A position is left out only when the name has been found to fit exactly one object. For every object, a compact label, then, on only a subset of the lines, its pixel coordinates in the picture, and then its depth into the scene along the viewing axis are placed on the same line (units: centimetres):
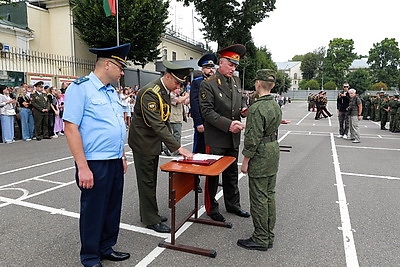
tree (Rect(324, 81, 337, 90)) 7488
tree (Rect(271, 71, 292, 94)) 5967
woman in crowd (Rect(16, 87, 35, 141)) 1086
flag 1580
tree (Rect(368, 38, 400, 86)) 7819
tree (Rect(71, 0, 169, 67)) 1984
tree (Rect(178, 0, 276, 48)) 3434
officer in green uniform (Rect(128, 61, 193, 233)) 340
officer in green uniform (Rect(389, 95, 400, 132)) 1422
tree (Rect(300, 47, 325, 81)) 10119
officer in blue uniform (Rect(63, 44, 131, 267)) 254
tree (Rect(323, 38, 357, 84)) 8100
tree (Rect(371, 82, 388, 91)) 6435
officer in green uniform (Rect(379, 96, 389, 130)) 1547
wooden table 305
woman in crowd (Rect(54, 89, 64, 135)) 1203
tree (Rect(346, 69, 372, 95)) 6759
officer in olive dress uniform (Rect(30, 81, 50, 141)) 1095
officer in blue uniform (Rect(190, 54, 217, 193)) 499
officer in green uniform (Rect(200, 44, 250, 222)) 387
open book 331
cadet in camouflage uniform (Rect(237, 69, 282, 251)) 322
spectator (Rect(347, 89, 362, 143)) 1072
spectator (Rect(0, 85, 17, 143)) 1024
